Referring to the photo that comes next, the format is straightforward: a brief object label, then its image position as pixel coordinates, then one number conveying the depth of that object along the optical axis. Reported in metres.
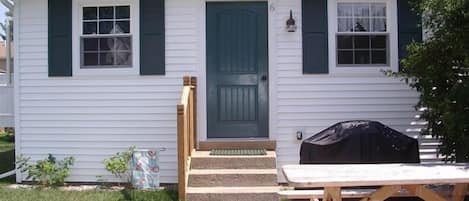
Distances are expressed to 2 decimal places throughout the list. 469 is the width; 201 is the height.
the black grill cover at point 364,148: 5.91
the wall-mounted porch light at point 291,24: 7.53
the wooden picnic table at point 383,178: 4.06
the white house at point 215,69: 7.62
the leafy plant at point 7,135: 18.06
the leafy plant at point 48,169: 7.62
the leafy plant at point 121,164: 7.44
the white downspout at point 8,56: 8.90
